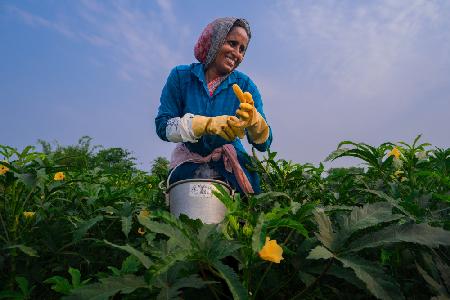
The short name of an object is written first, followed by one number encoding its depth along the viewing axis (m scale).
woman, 2.18
